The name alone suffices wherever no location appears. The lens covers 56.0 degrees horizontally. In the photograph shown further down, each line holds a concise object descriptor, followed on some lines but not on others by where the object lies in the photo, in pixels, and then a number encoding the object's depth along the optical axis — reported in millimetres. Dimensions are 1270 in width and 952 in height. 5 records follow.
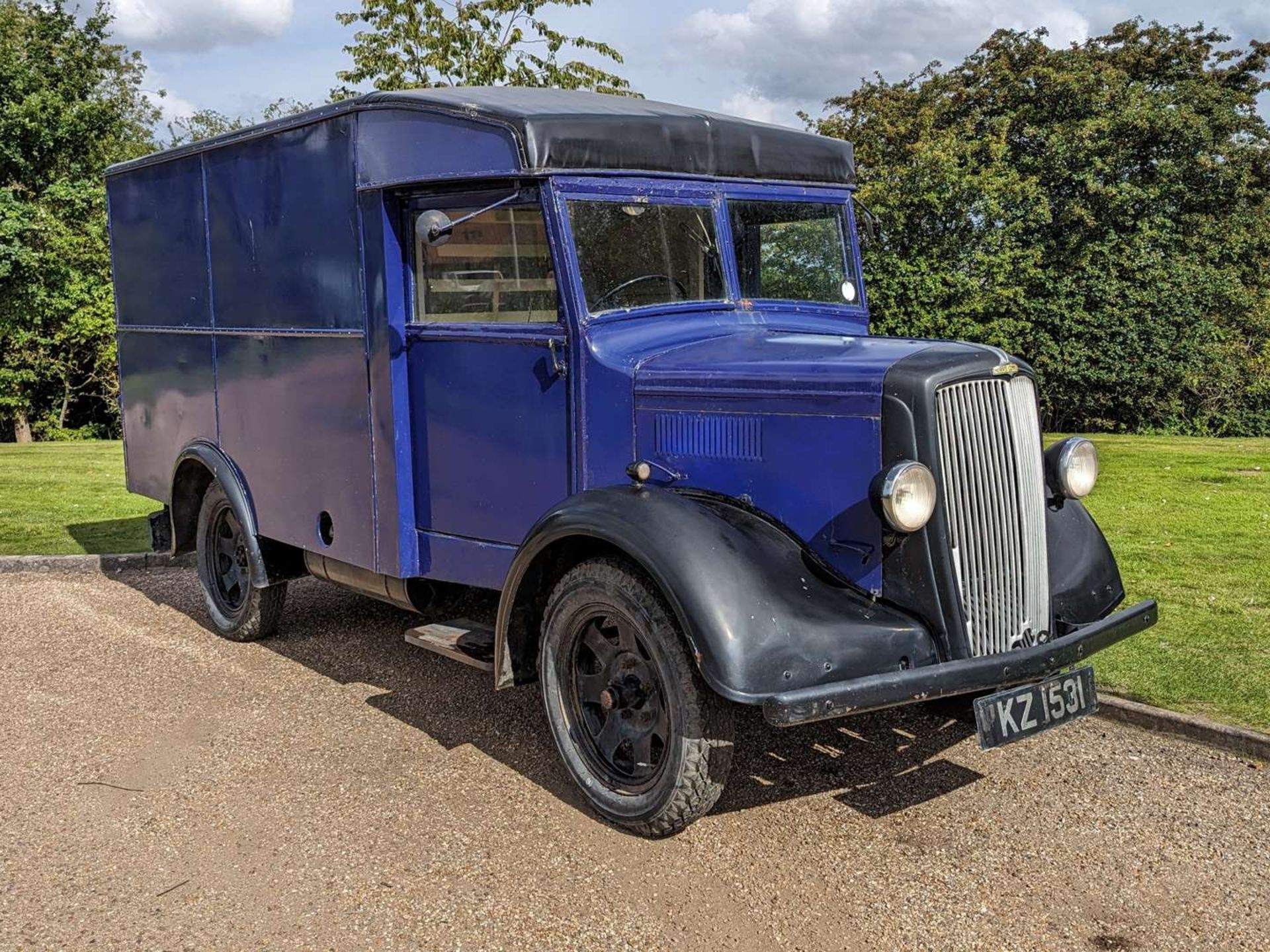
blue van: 3920
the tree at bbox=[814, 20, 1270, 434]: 24594
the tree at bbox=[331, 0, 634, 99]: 18547
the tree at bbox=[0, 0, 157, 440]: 21312
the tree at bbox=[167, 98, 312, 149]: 38188
